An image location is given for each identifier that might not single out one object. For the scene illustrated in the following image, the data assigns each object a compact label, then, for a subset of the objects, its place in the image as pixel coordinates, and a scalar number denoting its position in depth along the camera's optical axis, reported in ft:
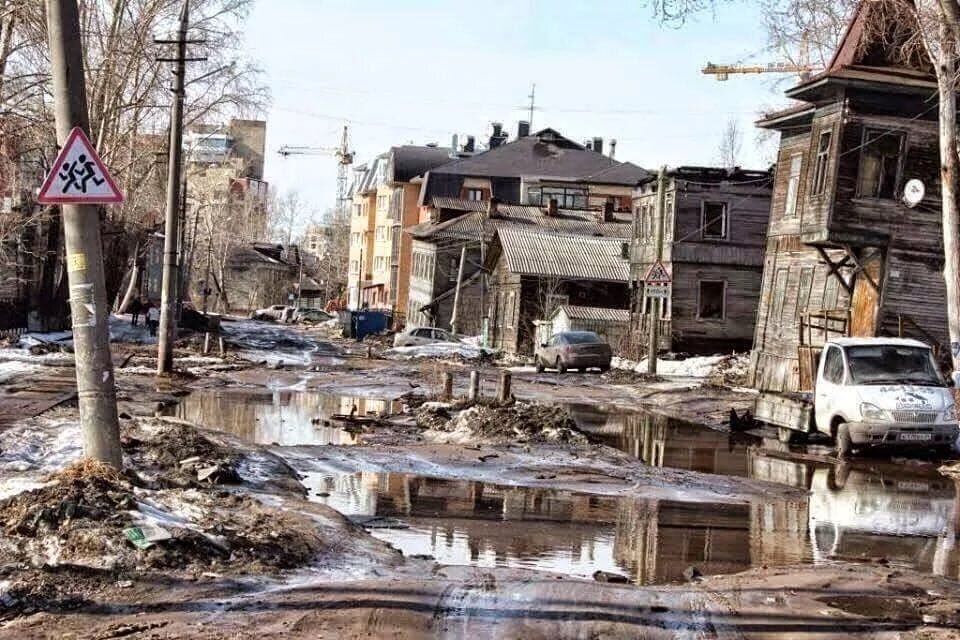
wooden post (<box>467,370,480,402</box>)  81.92
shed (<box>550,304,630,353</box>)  184.03
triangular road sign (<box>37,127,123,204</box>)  31.55
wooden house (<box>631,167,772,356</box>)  173.06
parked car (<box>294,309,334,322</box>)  349.61
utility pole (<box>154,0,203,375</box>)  94.02
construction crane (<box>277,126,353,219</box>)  630.74
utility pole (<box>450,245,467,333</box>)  233.76
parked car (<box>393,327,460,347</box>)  188.04
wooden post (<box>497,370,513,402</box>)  81.25
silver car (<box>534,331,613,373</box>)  152.87
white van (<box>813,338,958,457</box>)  65.05
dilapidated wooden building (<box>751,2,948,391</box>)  103.76
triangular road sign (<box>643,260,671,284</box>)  129.59
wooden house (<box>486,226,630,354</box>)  206.69
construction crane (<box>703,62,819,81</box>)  211.00
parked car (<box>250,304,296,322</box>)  358.02
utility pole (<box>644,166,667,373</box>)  136.98
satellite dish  100.27
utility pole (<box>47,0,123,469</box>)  32.53
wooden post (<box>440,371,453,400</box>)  85.51
